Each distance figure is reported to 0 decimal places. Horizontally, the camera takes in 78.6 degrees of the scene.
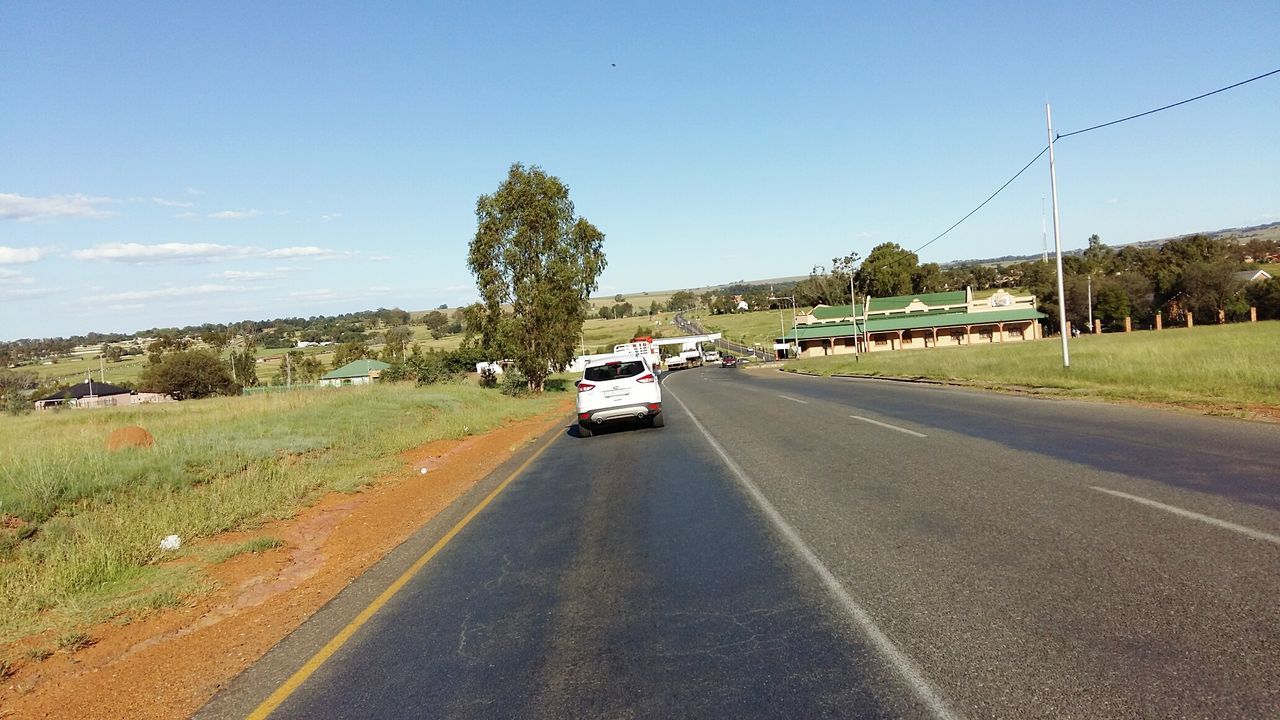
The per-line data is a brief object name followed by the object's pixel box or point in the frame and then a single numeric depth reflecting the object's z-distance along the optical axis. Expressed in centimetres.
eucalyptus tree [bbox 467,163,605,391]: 4044
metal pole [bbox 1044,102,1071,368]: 2481
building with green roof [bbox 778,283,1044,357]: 8606
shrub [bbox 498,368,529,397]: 4202
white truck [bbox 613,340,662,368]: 3619
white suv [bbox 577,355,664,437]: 1766
